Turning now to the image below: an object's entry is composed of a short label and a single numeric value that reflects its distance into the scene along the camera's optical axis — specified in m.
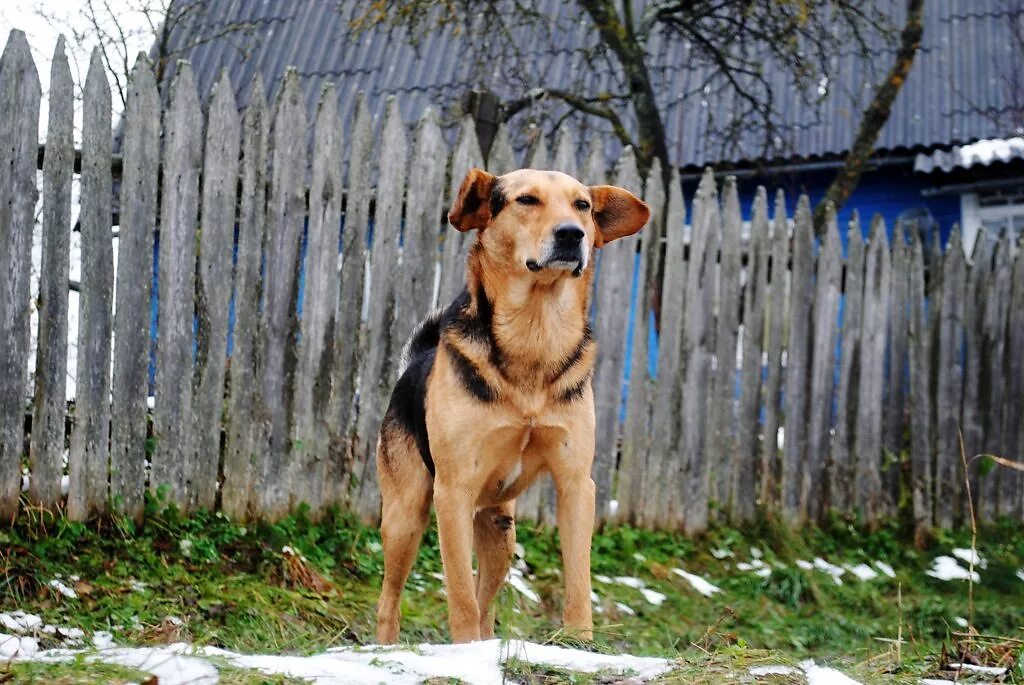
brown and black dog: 3.56
